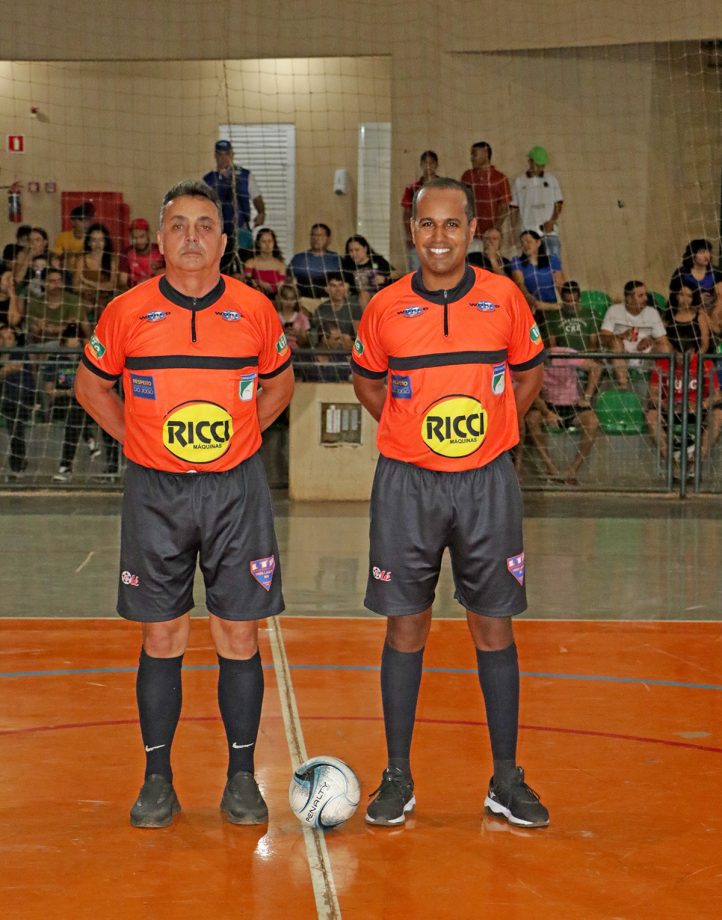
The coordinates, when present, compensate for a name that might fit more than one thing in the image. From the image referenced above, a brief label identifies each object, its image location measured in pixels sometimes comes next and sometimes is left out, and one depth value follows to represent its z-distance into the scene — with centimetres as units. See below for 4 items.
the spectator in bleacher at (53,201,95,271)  1310
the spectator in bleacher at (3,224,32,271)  1272
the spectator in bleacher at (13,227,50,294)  1245
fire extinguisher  1663
